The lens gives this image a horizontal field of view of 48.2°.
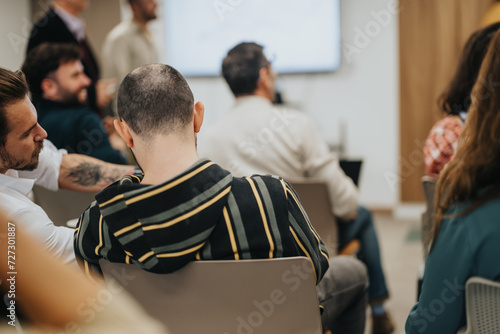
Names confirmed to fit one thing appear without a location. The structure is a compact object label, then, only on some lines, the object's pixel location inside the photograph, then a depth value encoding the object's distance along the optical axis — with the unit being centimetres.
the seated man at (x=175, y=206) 107
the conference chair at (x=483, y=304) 99
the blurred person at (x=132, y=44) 374
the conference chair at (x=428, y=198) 193
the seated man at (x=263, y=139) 215
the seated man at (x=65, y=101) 219
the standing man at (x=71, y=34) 297
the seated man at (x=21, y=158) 121
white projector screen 489
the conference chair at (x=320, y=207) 204
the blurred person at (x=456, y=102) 206
